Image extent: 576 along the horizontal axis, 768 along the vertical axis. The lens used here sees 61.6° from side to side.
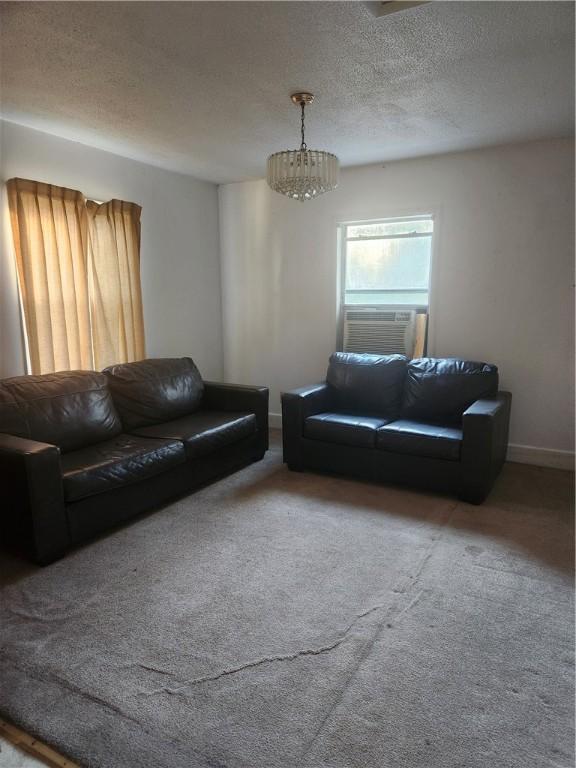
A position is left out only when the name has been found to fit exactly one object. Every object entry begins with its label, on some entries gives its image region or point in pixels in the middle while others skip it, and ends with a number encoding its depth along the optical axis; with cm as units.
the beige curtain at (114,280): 374
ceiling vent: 181
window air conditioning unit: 428
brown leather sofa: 241
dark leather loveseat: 313
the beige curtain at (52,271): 321
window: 421
